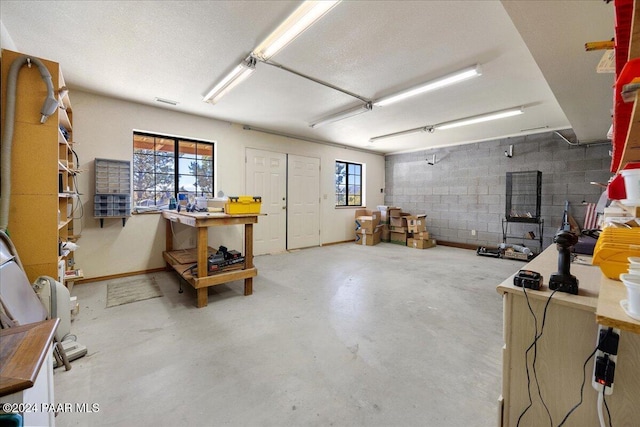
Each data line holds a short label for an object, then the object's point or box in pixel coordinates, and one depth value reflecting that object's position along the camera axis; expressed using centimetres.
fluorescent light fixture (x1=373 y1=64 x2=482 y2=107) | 270
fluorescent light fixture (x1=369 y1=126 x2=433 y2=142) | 496
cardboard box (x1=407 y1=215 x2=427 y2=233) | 617
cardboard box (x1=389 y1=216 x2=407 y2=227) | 649
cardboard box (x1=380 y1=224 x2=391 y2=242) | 690
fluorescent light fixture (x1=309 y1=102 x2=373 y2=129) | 375
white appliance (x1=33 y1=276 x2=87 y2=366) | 179
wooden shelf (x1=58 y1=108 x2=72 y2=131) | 259
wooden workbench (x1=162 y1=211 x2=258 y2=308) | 265
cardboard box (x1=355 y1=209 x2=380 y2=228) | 662
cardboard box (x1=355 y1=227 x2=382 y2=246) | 646
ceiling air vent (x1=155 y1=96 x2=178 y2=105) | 362
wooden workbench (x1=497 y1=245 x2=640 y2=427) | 96
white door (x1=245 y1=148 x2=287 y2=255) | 503
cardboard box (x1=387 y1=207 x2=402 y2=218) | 669
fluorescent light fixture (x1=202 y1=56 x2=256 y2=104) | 258
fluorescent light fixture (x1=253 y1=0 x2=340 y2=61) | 183
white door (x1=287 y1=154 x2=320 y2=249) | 568
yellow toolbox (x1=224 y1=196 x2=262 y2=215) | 290
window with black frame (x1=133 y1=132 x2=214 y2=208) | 395
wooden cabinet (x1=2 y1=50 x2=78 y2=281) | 182
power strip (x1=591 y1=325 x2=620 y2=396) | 93
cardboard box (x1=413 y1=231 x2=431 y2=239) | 612
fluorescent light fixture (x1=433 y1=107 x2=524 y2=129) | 389
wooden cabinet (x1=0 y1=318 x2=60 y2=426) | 70
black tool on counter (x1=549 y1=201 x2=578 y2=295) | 108
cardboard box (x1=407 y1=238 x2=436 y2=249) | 609
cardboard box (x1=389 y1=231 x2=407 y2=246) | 653
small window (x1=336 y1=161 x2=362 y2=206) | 681
